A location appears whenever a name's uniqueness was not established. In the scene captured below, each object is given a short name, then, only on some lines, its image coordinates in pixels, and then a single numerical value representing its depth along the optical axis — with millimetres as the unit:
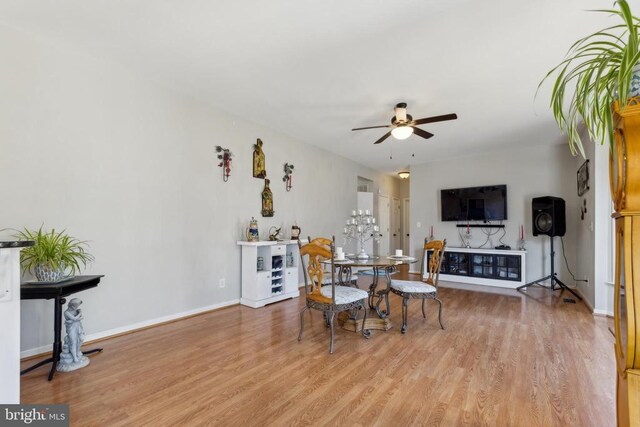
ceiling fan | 3487
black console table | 2125
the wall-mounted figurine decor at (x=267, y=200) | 4535
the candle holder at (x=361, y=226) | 3566
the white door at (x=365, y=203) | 6965
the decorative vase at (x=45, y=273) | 2287
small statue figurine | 2283
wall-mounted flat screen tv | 5706
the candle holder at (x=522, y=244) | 5498
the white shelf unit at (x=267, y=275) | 3990
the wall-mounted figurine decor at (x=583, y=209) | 4448
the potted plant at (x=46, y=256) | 2277
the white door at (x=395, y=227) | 8620
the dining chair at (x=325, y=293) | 2680
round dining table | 2908
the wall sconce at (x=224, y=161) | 3939
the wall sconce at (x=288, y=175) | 4938
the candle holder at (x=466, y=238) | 6090
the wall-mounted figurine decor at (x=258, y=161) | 4387
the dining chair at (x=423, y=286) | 3084
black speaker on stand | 4852
